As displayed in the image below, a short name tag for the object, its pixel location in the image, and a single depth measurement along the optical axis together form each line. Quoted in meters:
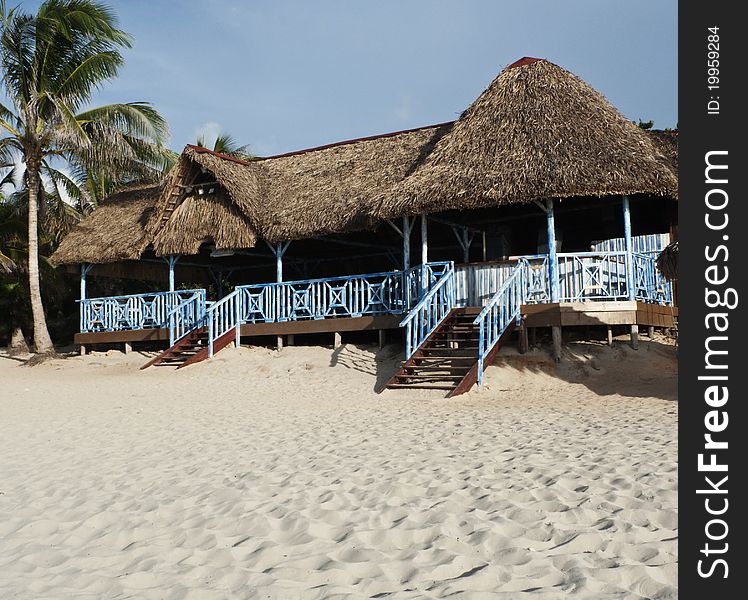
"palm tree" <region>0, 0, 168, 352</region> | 18.09
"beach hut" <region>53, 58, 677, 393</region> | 12.85
